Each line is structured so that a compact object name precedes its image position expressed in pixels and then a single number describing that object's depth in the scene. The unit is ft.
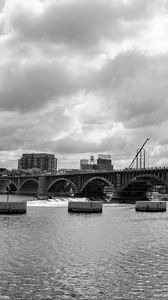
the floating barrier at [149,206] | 454.81
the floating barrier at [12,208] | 373.20
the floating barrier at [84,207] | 413.18
